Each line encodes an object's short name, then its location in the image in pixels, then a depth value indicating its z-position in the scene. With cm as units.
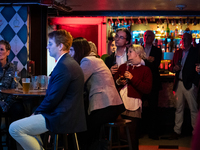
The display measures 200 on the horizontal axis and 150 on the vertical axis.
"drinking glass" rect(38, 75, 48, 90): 386
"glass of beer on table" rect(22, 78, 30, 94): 363
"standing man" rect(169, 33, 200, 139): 507
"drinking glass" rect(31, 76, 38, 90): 387
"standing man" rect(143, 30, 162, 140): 520
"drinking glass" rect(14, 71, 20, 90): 400
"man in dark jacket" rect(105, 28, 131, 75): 411
